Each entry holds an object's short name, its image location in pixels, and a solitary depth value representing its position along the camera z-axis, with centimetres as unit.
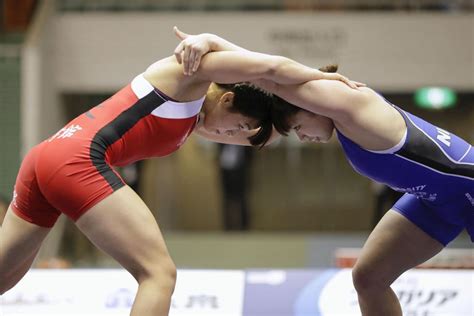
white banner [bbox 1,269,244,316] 975
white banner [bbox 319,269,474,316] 967
